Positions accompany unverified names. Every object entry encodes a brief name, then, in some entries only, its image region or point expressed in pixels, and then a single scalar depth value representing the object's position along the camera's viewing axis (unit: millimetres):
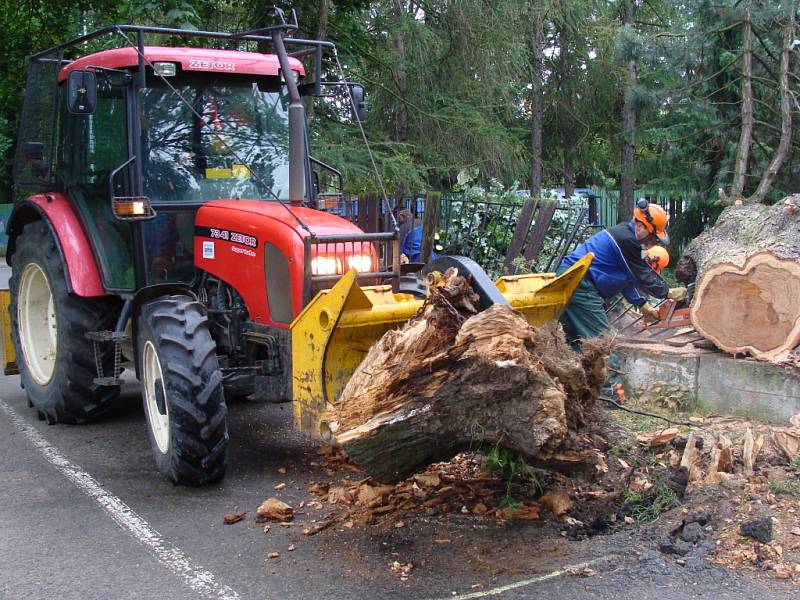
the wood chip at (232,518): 5129
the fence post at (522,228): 10766
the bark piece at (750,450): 5418
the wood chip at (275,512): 5125
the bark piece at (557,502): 4965
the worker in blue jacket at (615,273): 7707
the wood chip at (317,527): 4903
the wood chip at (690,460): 5277
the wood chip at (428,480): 5422
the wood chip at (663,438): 5859
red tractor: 5398
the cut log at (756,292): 7141
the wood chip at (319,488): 5560
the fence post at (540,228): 10602
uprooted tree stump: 4160
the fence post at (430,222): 11703
